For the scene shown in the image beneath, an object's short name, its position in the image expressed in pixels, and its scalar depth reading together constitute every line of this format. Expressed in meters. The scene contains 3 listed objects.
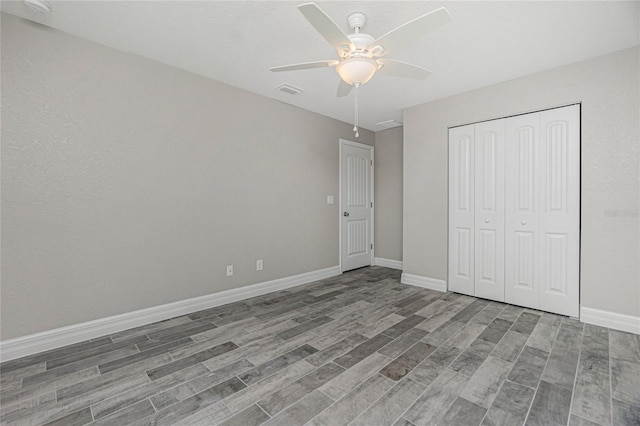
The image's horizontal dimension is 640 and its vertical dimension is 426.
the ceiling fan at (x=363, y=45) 1.58
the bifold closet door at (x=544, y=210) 2.98
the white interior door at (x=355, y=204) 5.03
